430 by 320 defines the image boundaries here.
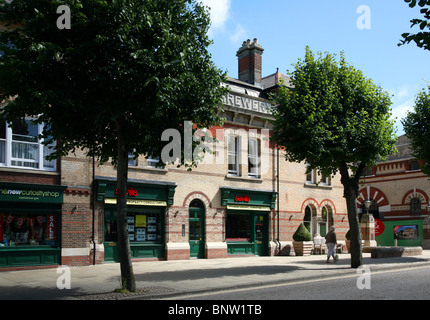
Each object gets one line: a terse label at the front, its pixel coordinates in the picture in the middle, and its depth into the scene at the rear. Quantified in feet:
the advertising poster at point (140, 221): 65.67
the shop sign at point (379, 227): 99.74
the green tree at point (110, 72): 32.42
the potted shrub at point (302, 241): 79.56
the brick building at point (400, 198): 112.37
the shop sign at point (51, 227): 56.68
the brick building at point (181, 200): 54.70
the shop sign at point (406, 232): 111.59
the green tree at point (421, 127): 69.88
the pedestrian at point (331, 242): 62.59
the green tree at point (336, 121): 52.90
